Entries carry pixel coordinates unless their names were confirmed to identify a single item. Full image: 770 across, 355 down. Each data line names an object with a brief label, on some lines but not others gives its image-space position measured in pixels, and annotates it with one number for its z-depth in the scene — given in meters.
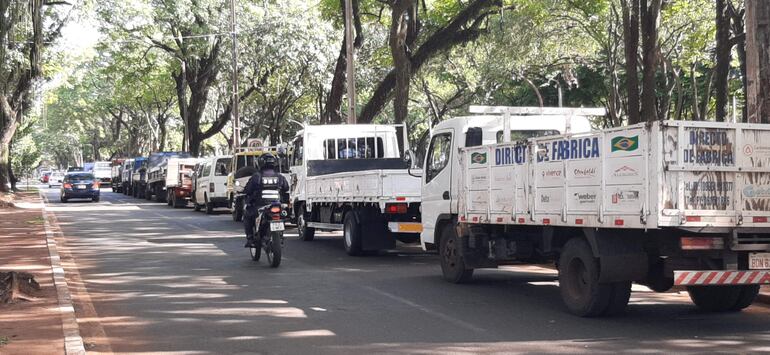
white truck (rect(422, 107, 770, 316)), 8.41
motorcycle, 14.73
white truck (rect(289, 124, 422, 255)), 15.98
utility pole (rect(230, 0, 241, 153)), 38.47
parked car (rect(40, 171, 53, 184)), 110.75
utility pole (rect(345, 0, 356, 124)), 25.66
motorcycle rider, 15.24
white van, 31.39
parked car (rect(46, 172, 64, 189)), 93.31
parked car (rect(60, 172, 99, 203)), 44.38
